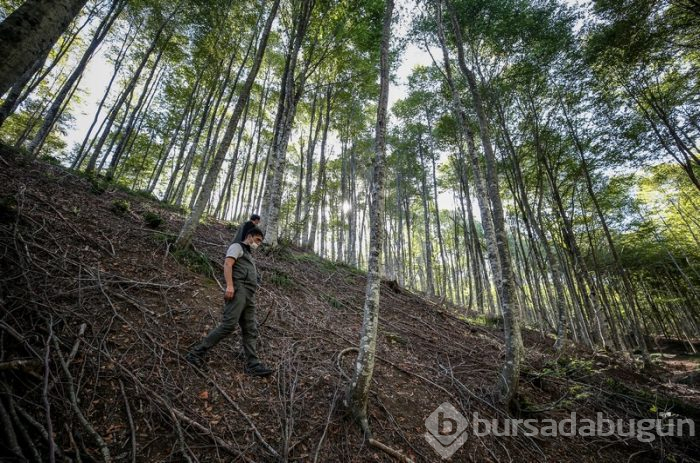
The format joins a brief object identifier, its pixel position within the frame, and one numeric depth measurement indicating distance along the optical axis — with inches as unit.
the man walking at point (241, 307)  128.1
